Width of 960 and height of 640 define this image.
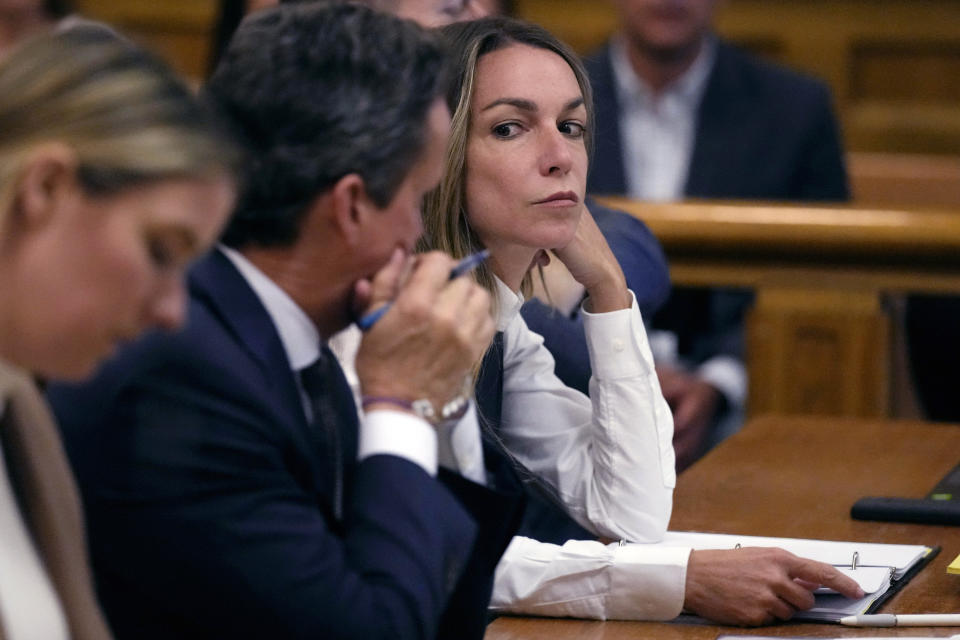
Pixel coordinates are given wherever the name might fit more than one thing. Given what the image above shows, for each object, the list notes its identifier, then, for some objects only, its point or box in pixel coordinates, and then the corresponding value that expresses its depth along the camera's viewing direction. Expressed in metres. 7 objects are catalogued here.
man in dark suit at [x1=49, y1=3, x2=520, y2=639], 5.22
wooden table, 5.52
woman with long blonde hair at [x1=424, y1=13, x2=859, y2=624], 5.70
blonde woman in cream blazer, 5.11
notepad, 5.51
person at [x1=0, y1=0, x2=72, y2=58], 6.72
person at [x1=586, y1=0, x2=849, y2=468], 7.97
